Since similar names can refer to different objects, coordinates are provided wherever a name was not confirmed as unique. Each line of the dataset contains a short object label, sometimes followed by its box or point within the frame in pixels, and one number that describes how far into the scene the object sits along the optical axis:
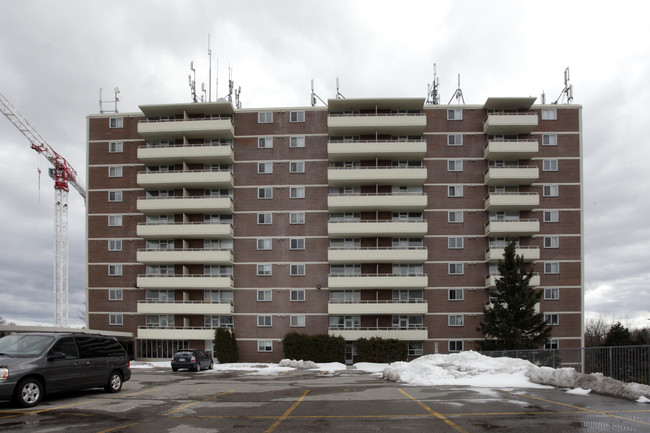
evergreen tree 47.59
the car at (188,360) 36.62
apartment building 54.38
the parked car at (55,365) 14.09
